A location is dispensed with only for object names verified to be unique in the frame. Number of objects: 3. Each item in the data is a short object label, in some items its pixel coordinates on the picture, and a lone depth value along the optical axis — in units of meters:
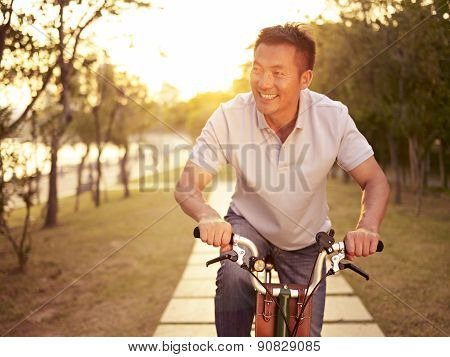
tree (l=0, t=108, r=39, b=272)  5.12
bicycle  1.96
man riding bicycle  2.43
